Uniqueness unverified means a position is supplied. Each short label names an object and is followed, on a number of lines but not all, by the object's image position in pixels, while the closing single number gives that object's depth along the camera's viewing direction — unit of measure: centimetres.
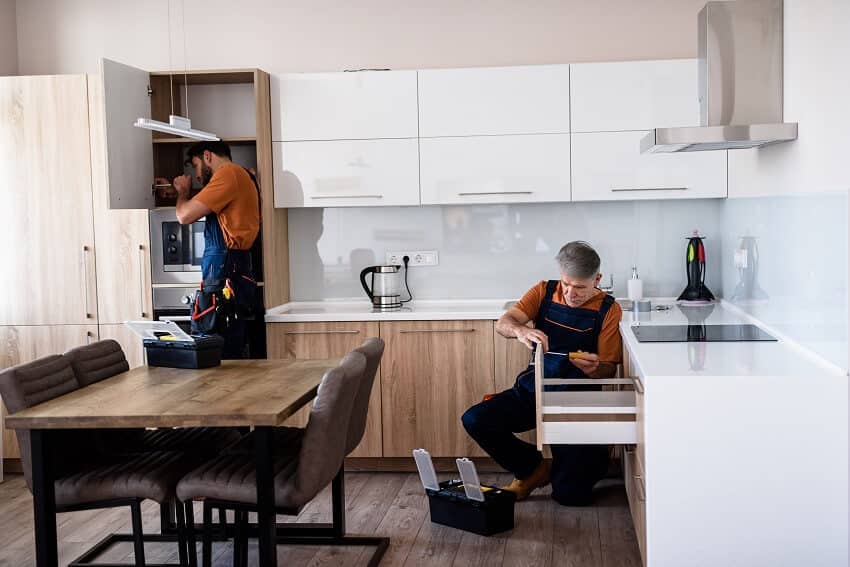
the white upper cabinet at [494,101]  466
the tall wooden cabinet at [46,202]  470
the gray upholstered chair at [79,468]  299
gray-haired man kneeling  393
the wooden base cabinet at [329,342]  467
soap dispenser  482
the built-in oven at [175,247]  463
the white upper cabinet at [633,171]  459
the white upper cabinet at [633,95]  459
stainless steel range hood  345
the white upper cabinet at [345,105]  475
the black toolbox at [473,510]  373
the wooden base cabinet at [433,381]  459
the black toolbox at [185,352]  363
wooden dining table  276
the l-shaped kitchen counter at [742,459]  274
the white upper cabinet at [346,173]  477
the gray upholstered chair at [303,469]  287
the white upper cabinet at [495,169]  469
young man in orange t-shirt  439
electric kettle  491
